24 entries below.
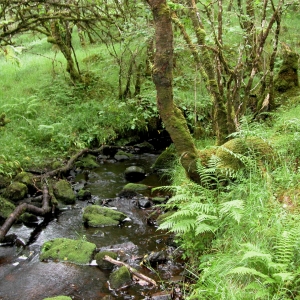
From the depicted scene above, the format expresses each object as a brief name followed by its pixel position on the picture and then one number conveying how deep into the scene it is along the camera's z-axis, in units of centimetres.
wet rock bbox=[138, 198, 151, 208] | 795
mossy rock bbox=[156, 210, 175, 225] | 683
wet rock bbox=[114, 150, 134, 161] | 1150
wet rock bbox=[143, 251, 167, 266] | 548
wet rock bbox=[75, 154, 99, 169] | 1069
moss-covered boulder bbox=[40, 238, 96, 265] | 578
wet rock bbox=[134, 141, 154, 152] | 1236
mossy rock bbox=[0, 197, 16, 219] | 739
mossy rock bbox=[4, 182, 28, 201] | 812
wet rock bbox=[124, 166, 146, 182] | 993
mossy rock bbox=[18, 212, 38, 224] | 729
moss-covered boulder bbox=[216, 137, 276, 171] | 563
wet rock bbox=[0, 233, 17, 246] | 644
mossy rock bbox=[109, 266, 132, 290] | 500
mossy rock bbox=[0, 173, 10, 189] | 851
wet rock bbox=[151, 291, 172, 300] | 452
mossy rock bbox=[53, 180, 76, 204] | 825
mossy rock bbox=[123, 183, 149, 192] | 873
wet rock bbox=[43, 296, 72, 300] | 455
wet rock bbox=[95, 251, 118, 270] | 558
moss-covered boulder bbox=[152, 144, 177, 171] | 1012
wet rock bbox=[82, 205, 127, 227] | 716
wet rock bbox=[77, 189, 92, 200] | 855
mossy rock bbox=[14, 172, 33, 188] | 866
